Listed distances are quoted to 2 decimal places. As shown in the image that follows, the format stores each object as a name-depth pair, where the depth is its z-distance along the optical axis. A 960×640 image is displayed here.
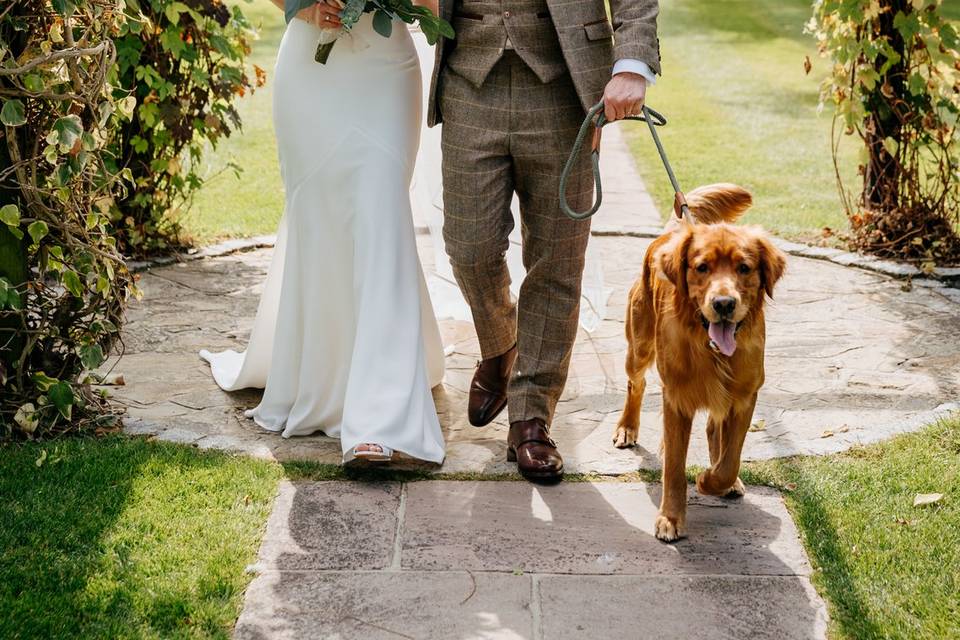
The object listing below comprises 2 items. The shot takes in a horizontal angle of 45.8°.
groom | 3.89
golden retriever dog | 3.51
